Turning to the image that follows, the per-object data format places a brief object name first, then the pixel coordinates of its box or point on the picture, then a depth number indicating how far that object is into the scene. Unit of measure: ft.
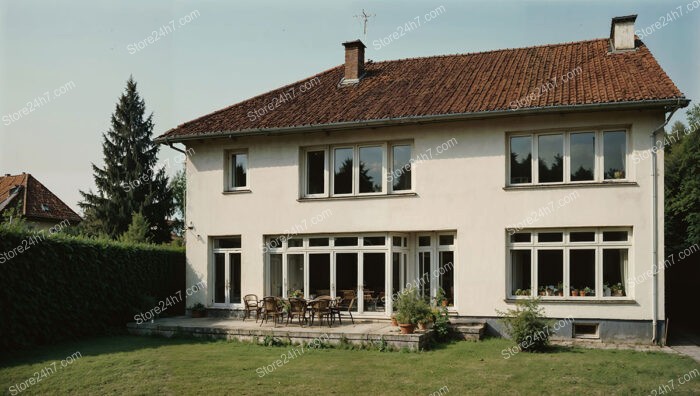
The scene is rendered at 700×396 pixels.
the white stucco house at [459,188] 49.47
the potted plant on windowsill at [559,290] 50.98
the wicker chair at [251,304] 56.16
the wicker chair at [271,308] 53.16
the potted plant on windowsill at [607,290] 49.80
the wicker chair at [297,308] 51.80
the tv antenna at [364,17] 71.61
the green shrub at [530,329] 44.11
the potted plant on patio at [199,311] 61.26
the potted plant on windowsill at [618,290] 49.55
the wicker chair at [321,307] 51.44
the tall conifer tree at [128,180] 119.65
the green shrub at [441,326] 49.06
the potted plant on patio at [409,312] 46.60
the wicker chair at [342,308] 52.95
